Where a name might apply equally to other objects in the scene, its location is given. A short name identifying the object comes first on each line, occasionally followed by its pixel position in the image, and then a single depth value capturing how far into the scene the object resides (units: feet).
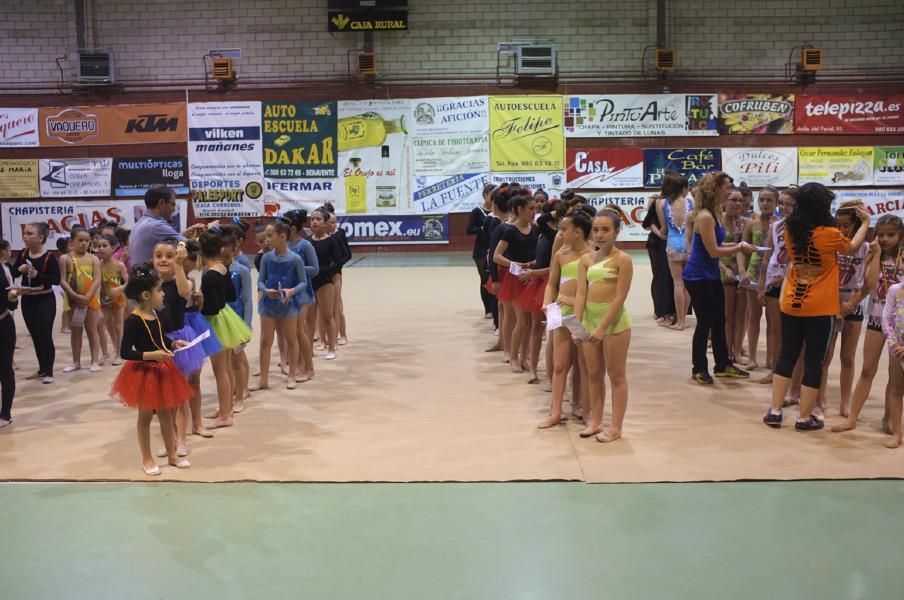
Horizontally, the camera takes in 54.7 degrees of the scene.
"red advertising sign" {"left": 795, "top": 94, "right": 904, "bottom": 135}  59.62
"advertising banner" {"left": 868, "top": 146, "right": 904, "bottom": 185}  59.52
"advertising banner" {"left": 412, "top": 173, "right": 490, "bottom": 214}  60.44
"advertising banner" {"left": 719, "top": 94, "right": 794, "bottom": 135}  59.62
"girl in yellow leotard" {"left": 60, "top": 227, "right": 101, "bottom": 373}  26.94
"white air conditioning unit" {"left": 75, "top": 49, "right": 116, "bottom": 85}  59.62
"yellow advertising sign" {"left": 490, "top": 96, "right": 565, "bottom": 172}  60.08
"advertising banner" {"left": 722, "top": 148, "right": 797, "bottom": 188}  59.62
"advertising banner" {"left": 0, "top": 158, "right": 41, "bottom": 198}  60.44
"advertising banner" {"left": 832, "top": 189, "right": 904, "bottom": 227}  59.21
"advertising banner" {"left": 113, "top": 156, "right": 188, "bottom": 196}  60.44
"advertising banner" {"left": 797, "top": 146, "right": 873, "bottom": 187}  59.57
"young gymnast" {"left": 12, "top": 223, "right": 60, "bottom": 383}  25.38
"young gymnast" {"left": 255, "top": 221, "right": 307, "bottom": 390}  23.75
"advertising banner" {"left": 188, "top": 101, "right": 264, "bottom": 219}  60.44
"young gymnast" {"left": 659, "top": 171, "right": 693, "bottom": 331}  31.04
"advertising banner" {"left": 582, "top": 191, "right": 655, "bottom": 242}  60.29
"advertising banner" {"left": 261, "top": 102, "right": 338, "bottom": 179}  60.44
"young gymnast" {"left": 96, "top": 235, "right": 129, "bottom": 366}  27.88
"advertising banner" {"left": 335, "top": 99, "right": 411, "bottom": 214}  60.54
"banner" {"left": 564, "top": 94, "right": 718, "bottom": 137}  59.62
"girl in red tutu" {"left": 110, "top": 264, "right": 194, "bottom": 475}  16.44
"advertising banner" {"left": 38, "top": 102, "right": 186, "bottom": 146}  60.29
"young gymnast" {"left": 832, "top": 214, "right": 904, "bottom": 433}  18.43
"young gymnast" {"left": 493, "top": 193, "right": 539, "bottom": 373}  24.89
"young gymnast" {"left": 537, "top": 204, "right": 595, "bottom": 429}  19.31
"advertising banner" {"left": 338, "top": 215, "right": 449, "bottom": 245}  61.11
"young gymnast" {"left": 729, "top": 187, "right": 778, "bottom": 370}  23.90
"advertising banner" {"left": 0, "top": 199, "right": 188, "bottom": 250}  60.23
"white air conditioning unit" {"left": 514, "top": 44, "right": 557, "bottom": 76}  59.31
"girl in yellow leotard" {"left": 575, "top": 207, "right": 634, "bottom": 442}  17.92
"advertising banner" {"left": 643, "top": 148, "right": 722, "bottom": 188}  59.52
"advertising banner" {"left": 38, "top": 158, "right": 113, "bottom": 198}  60.29
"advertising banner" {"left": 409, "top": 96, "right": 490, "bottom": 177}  60.18
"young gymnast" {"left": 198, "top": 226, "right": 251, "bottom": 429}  19.49
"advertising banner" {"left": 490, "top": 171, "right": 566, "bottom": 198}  60.34
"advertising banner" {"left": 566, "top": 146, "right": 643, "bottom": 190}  59.77
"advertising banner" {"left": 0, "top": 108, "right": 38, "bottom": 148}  60.44
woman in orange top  18.42
